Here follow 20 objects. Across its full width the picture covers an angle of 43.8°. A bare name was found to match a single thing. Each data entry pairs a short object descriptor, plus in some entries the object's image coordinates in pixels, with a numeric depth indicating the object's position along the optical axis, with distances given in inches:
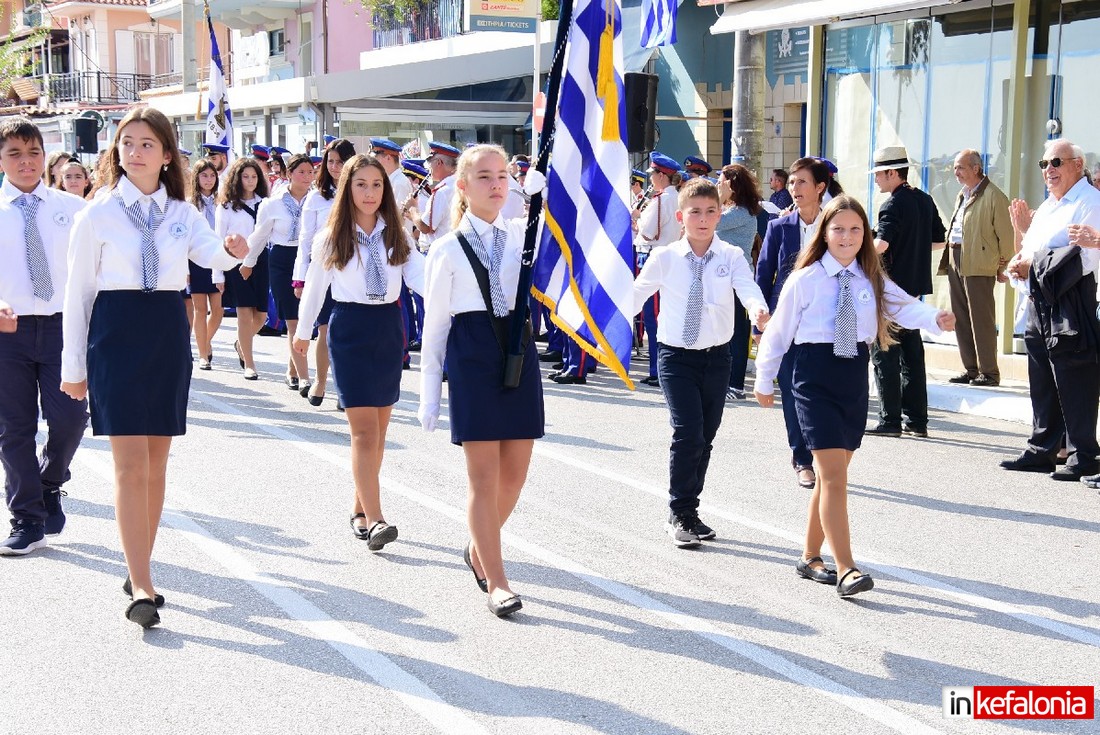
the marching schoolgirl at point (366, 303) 269.4
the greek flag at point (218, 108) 792.3
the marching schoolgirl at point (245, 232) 500.1
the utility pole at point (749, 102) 594.2
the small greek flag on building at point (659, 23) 711.7
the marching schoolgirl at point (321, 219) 412.2
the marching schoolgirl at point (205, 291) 513.3
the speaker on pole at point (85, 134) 998.4
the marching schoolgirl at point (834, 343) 237.0
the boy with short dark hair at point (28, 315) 263.7
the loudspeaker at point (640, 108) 603.2
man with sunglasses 340.2
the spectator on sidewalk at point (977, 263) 472.7
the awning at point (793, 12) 527.8
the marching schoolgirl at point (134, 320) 216.7
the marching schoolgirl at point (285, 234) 478.0
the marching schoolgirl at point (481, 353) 222.5
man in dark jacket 394.0
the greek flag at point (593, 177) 225.0
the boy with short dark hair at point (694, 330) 275.9
